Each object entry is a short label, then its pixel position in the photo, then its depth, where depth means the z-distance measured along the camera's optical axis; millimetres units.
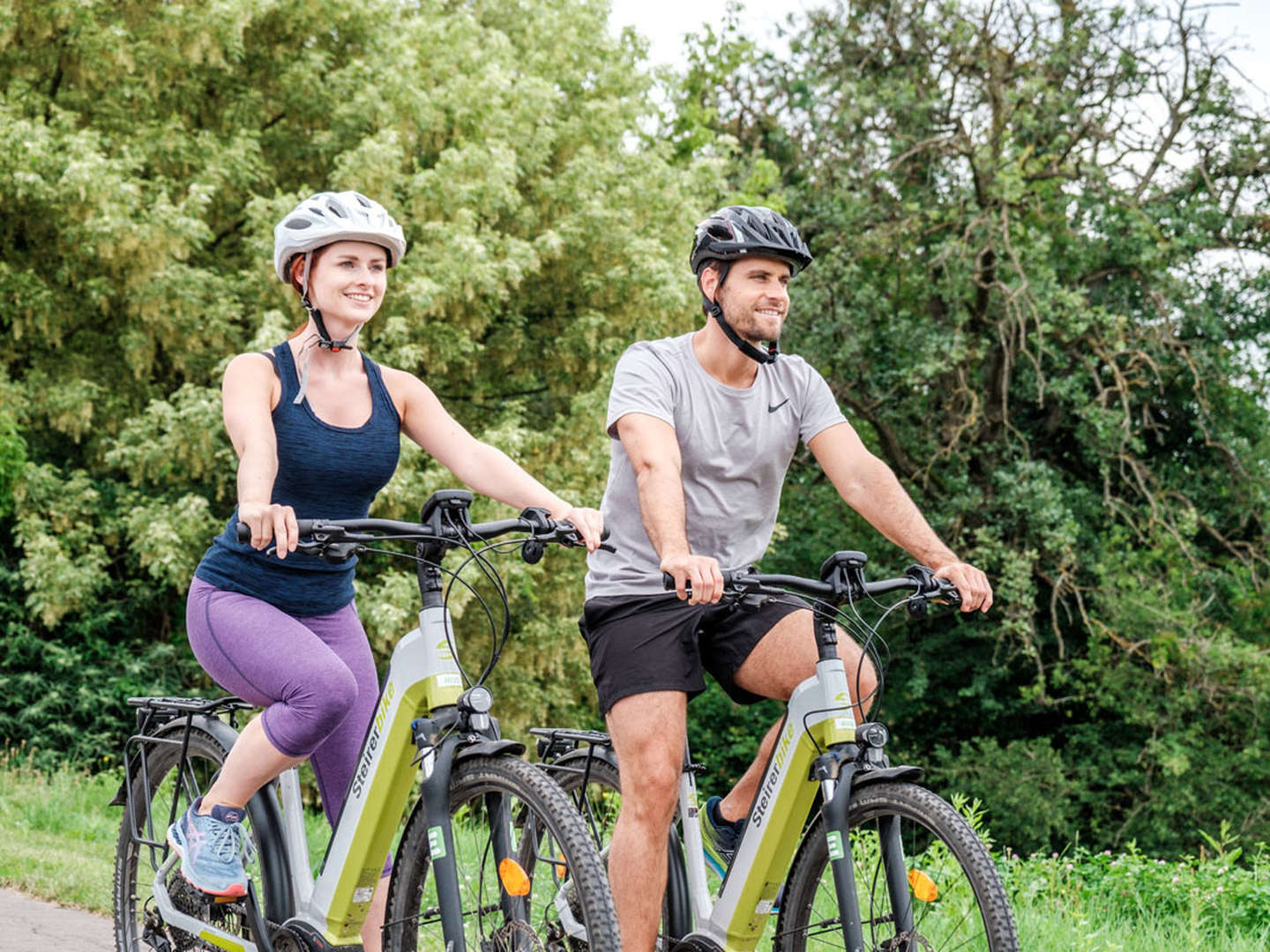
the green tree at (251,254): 14609
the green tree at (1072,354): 17812
